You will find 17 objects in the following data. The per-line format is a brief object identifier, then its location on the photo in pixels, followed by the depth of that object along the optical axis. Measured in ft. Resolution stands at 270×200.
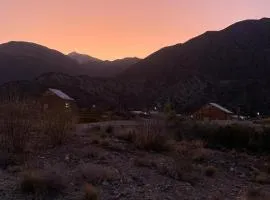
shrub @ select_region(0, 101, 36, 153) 28.37
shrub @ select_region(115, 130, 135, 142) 39.12
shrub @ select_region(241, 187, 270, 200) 22.60
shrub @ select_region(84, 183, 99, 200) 18.75
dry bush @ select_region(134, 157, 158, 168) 27.81
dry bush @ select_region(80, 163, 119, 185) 22.25
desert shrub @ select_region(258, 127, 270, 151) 53.80
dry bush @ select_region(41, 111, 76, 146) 32.51
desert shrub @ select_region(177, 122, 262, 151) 53.80
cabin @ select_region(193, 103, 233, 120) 131.69
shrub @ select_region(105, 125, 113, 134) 48.30
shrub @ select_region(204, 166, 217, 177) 29.19
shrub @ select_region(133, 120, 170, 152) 35.24
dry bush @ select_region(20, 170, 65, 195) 19.48
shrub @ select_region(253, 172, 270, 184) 30.22
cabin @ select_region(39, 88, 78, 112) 120.82
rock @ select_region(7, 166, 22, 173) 23.19
